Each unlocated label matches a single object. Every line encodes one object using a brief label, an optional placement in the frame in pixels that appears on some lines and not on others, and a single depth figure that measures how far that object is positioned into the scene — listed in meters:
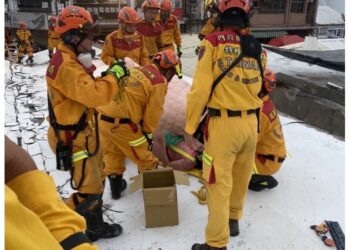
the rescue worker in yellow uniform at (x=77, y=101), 2.38
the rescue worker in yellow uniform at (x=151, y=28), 6.10
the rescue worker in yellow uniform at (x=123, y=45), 5.19
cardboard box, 2.87
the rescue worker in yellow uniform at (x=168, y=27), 6.80
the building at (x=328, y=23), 20.42
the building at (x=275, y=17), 19.22
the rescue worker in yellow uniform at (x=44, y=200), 0.95
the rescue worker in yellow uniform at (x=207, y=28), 5.80
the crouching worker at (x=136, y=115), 3.10
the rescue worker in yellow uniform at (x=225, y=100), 2.41
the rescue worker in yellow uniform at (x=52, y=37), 9.26
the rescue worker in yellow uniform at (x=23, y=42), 11.62
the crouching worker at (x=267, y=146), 3.44
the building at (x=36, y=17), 18.95
